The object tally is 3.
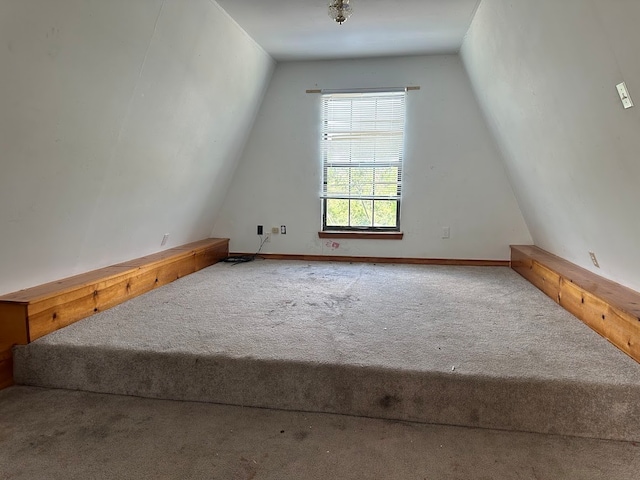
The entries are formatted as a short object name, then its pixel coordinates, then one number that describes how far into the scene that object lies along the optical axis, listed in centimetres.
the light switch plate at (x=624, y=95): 174
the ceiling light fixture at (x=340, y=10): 245
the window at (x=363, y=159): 438
